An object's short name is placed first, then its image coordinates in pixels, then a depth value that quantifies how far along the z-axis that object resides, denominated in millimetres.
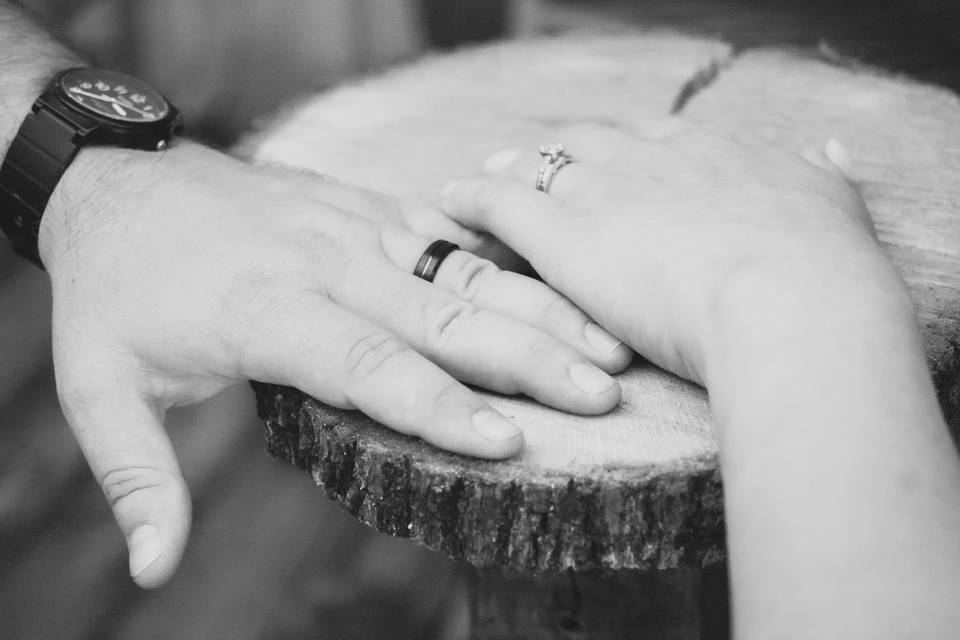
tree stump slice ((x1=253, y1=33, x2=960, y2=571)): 625
